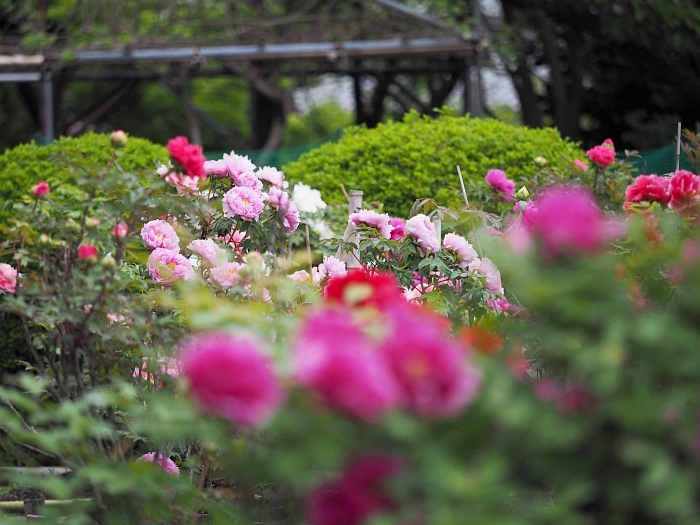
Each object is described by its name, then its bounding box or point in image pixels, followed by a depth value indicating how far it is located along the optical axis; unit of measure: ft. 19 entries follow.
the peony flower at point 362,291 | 8.82
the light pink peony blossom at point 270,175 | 19.84
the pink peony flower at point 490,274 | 18.21
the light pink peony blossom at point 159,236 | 16.85
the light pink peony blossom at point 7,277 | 16.16
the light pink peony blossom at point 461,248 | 18.34
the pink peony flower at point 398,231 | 19.79
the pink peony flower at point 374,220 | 18.89
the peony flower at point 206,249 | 17.01
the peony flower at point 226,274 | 15.49
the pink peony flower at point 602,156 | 21.59
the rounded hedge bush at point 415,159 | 32.96
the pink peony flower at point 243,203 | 17.97
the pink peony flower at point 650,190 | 16.57
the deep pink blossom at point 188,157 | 14.05
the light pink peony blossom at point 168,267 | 16.71
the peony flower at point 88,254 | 13.24
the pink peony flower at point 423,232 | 18.13
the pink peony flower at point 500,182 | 23.26
